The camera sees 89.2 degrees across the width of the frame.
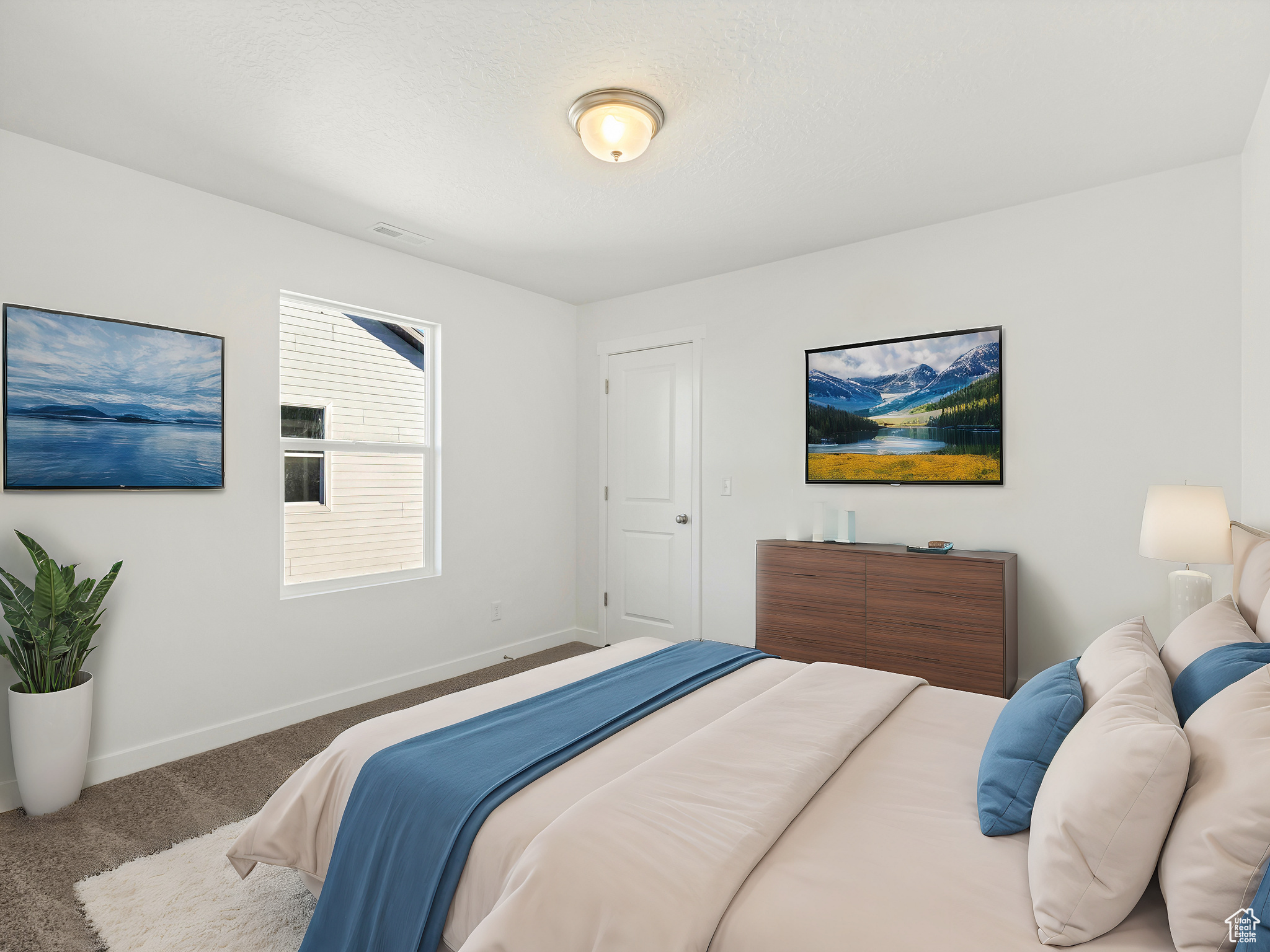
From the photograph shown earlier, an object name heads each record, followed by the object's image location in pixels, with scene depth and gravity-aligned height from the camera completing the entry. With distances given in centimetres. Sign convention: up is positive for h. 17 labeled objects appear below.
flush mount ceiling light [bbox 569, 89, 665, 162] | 226 +128
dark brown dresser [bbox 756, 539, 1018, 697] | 298 -68
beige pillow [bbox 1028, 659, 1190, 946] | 97 -55
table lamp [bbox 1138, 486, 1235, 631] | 236 -22
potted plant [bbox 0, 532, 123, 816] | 237 -80
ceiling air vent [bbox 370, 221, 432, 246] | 347 +134
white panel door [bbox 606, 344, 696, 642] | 449 -14
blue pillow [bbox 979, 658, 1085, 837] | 124 -58
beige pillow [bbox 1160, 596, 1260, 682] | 144 -37
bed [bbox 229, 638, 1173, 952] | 103 -70
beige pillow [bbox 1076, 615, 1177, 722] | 135 -42
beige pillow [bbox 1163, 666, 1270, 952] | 86 -50
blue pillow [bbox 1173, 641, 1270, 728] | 121 -38
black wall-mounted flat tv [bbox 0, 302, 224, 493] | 251 +28
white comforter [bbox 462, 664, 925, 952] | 107 -68
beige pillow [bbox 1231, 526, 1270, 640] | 166 -28
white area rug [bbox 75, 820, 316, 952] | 177 -127
